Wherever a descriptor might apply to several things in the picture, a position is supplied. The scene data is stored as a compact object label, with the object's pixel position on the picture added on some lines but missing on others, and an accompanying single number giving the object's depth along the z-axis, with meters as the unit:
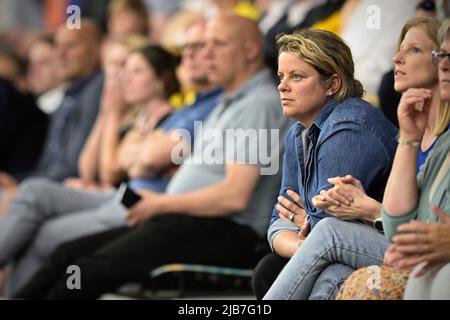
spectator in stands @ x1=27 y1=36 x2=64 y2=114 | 14.48
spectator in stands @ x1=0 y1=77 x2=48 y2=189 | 12.54
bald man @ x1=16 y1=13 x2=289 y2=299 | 7.94
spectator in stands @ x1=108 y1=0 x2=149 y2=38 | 12.37
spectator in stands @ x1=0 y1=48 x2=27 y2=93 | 13.80
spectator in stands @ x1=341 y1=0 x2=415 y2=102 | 6.42
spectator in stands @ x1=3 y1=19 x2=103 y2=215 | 11.50
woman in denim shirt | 5.41
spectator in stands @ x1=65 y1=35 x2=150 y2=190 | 10.52
